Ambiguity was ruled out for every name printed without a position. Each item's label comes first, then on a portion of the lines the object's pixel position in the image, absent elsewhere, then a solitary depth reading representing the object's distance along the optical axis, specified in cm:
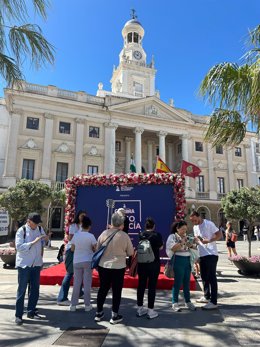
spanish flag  1480
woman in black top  480
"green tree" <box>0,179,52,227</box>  1620
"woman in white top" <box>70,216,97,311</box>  513
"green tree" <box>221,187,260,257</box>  1262
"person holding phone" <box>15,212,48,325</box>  454
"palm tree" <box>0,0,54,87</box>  569
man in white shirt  528
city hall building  2777
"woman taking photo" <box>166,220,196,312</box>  516
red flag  1758
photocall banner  881
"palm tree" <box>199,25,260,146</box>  585
